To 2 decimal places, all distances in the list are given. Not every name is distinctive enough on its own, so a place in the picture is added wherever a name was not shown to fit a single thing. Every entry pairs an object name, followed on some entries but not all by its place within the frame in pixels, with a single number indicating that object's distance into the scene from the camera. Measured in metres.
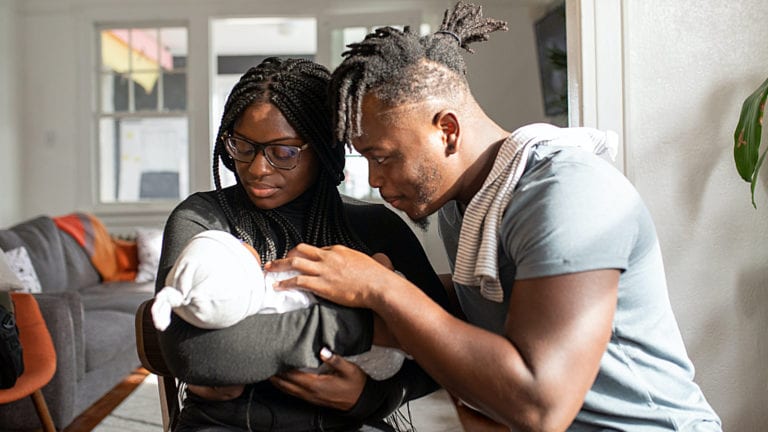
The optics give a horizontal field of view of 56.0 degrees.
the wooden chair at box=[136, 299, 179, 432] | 1.22
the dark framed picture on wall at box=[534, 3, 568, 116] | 1.93
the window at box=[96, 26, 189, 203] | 6.23
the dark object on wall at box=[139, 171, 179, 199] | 6.27
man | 0.90
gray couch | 2.91
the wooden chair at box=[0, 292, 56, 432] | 2.52
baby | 0.91
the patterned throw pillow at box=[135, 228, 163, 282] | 5.33
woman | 1.01
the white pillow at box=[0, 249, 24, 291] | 2.26
